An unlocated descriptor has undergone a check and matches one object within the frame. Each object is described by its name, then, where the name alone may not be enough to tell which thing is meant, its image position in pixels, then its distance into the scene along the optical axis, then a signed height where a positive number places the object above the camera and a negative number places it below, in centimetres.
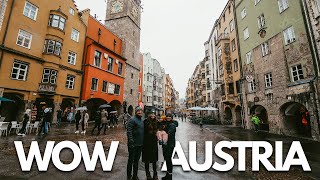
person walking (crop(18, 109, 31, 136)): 1130 -75
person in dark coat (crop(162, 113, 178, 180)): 444 -87
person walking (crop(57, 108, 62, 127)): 1760 -29
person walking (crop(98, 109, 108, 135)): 1287 -19
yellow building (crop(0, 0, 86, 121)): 1591 +662
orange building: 2339 +705
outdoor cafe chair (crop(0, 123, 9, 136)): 1047 -85
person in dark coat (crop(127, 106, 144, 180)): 437 -68
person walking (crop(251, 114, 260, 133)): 1583 -43
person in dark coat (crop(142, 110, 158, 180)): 455 -88
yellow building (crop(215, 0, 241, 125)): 2459 +829
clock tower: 3342 +1719
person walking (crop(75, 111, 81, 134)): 1288 -22
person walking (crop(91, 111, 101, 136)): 1267 -39
